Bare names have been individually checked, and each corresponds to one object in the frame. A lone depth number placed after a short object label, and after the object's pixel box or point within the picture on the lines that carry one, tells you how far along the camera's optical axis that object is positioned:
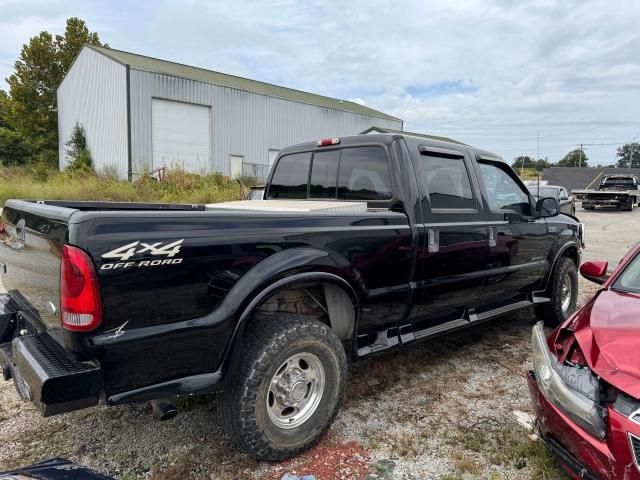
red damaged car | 2.04
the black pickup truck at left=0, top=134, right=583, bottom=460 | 2.16
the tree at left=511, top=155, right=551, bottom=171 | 68.18
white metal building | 22.92
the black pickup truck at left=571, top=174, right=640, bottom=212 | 24.81
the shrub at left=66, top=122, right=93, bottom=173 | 27.36
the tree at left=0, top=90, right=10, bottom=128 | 36.59
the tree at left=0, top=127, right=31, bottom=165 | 41.12
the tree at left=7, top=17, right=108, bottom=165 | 35.53
